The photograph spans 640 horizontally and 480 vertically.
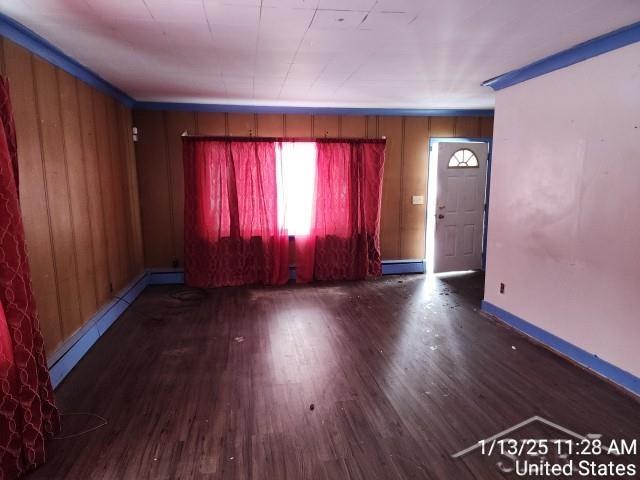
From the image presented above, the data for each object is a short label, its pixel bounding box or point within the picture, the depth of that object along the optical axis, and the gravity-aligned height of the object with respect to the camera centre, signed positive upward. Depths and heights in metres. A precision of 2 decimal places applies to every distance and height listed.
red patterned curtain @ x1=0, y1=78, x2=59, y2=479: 1.80 -0.73
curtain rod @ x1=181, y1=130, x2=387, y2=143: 4.99 +0.64
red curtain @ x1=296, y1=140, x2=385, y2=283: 5.33 -0.38
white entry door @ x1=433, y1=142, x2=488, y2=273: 5.66 -0.27
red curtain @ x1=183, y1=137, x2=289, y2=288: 5.02 -0.36
